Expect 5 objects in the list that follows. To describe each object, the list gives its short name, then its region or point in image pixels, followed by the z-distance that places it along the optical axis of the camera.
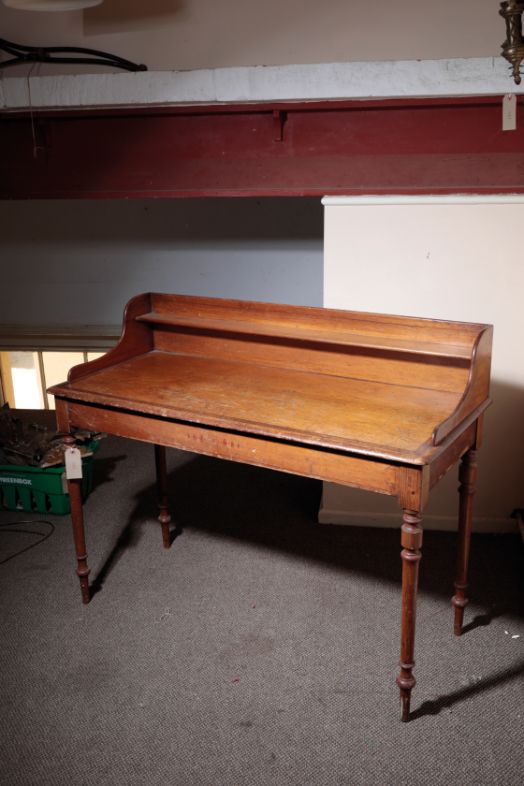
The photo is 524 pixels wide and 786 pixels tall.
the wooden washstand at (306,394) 2.21
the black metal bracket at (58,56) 3.57
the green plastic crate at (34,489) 3.74
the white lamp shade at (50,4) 2.73
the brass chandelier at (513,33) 2.36
